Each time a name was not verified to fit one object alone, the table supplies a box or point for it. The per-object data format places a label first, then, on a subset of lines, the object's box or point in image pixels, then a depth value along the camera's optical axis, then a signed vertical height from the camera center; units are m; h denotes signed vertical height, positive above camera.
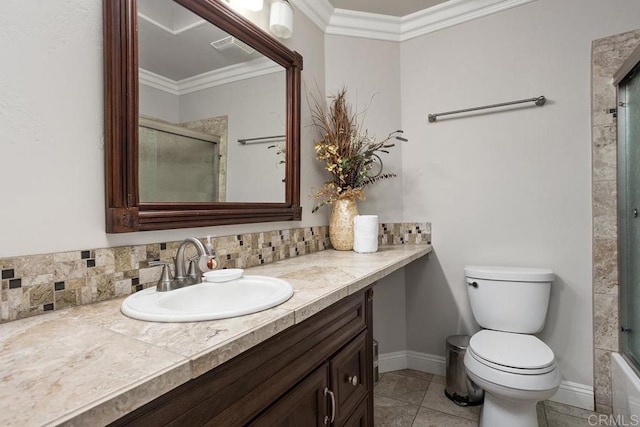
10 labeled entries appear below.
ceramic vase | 1.87 -0.08
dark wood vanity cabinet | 0.58 -0.41
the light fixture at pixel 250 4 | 1.37 +0.89
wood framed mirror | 0.94 +0.25
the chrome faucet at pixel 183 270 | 0.96 -0.19
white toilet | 1.33 -0.66
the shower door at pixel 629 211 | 1.54 -0.02
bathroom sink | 0.72 -0.24
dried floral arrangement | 1.86 +0.33
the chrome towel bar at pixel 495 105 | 1.82 +0.61
